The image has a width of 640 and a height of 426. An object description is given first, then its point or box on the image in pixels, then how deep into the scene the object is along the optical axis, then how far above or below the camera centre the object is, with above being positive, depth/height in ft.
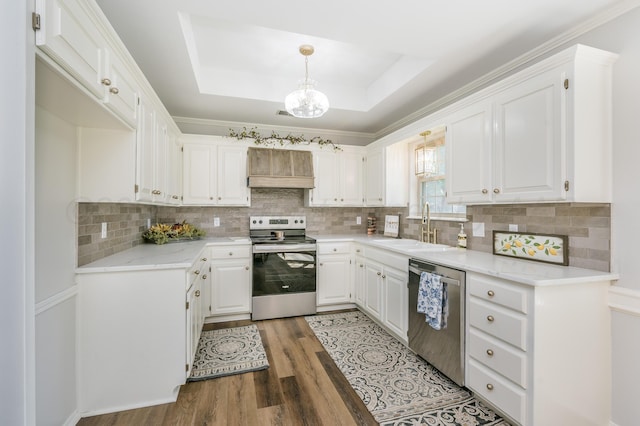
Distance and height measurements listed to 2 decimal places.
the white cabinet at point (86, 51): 3.38 +2.29
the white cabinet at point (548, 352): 5.39 -2.67
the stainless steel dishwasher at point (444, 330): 6.90 -3.03
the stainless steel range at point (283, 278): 11.32 -2.59
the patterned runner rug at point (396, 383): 6.21 -4.26
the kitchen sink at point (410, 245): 9.65 -1.13
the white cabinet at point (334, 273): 12.16 -2.55
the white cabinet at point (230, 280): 11.08 -2.60
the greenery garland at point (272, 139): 12.71 +3.28
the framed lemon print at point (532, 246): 6.69 -0.82
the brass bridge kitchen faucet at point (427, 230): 10.74 -0.63
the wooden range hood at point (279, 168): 12.28 +1.90
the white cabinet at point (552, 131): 5.71 +1.75
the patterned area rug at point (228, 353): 7.83 -4.20
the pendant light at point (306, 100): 8.73 +3.38
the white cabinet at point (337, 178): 13.50 +1.63
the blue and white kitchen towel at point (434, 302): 7.28 -2.24
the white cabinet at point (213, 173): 12.02 +1.64
